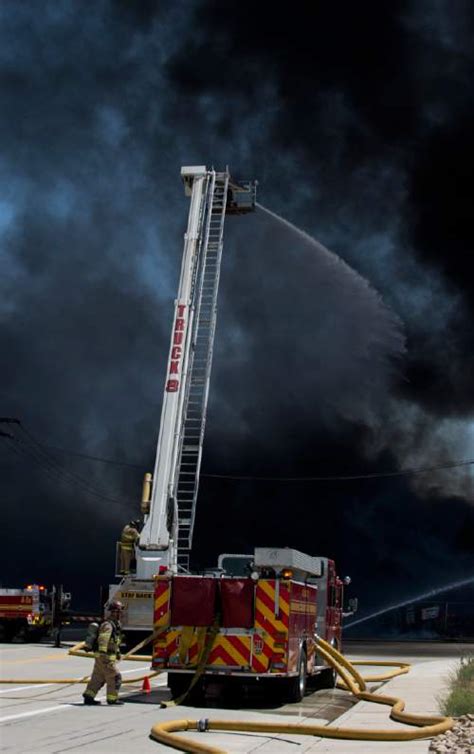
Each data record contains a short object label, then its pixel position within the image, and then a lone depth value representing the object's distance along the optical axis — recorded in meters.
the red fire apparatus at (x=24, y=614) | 35.09
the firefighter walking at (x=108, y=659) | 14.91
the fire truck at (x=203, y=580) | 15.78
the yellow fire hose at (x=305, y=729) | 10.67
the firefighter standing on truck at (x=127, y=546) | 25.67
